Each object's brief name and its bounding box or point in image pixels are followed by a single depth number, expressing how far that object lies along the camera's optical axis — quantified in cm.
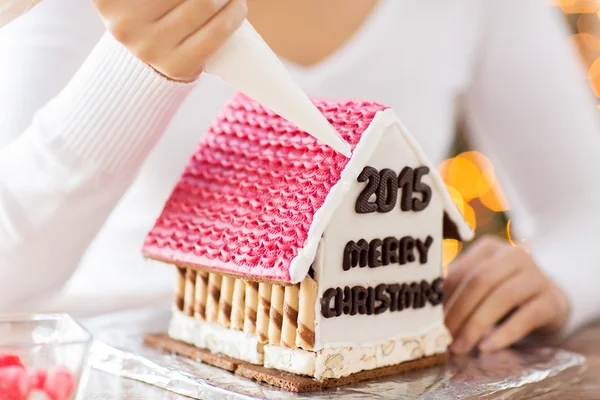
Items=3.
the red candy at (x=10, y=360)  61
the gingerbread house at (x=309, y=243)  79
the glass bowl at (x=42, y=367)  60
